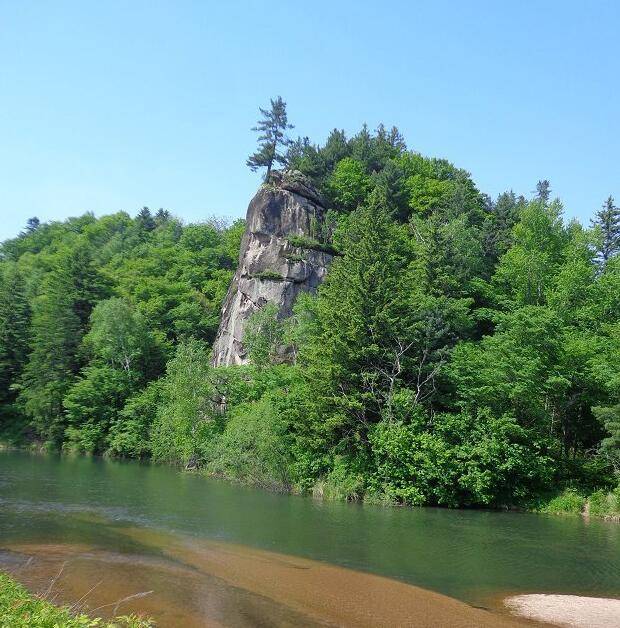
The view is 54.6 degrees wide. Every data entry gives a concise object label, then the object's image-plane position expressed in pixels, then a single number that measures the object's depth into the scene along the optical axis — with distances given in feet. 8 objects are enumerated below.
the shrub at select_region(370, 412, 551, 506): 109.60
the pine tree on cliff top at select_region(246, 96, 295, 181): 238.07
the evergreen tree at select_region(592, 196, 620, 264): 201.76
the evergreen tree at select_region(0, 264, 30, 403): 211.00
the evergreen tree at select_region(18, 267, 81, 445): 192.13
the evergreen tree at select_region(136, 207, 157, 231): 329.25
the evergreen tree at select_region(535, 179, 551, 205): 301.30
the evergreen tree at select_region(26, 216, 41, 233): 390.05
